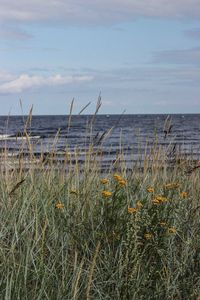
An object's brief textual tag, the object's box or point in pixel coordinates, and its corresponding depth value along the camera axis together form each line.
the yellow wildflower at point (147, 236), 4.37
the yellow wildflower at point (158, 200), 4.54
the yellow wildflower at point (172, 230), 4.39
